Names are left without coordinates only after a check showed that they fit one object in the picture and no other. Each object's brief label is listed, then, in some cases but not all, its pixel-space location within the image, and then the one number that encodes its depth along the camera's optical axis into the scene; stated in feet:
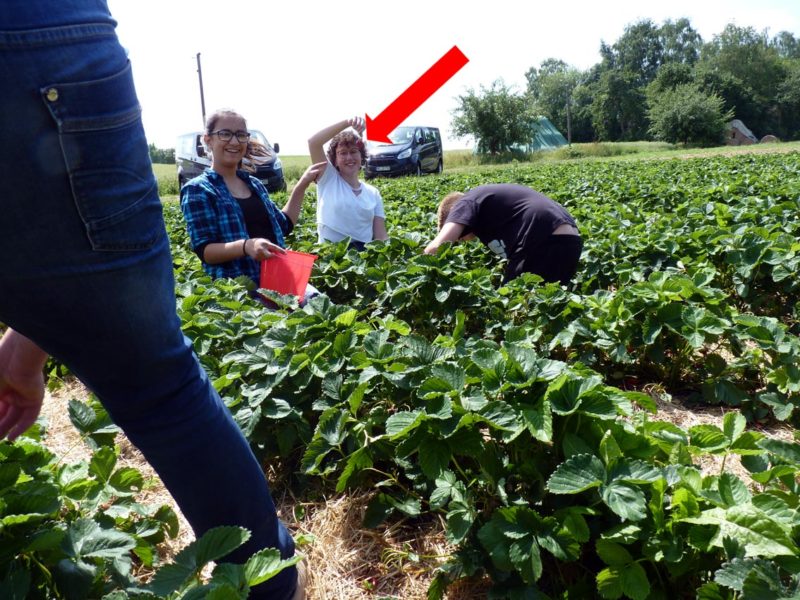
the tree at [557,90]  254.27
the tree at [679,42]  275.80
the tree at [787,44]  313.53
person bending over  12.64
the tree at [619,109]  232.32
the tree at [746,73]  203.21
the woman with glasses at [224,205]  11.77
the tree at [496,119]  137.39
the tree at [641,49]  275.80
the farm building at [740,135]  174.81
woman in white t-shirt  15.24
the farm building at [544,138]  144.78
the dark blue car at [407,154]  76.02
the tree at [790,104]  212.23
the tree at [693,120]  156.97
